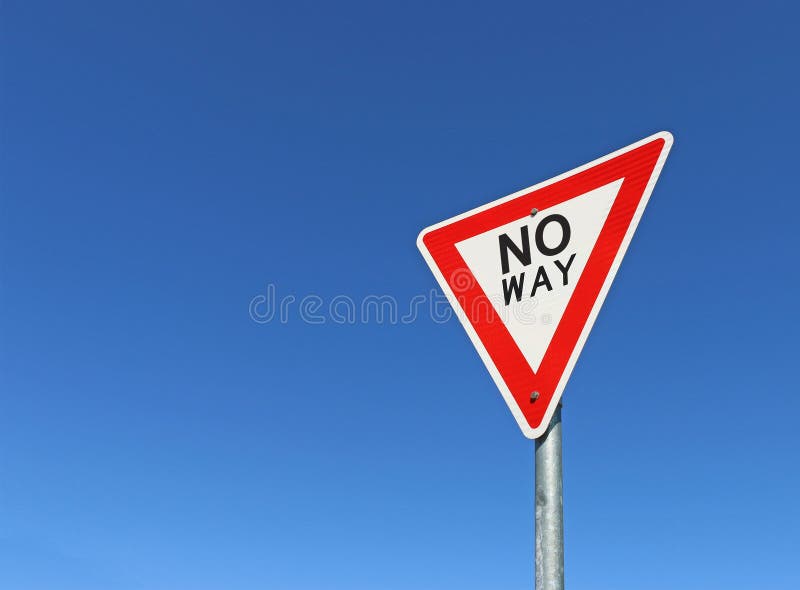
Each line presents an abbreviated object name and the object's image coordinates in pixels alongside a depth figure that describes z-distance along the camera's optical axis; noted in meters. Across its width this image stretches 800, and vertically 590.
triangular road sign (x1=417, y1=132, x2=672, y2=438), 2.35
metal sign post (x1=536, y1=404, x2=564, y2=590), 1.98
